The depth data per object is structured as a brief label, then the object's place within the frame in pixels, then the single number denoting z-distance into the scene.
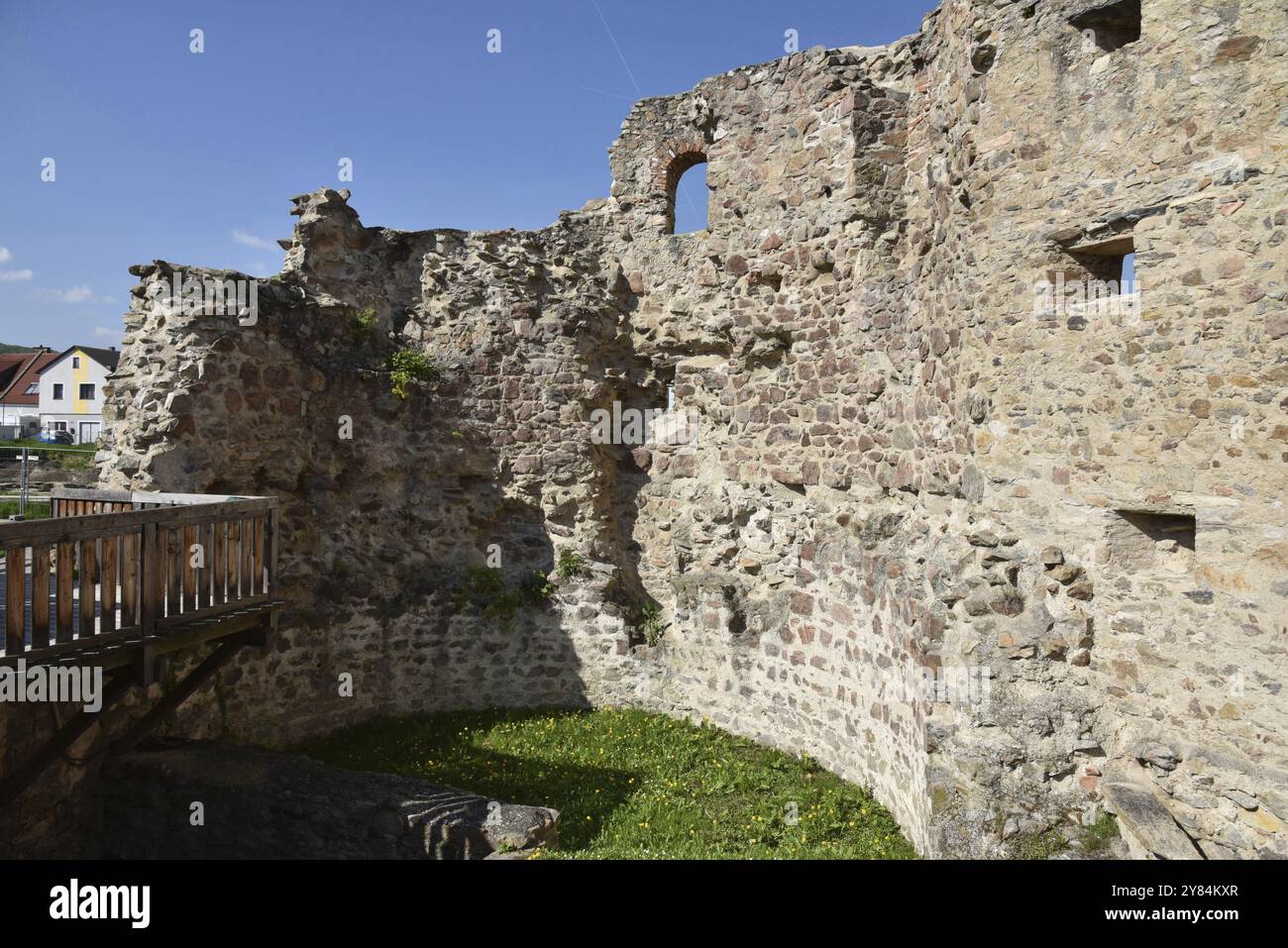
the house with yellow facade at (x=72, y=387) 42.72
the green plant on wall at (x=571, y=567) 10.79
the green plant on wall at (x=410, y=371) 10.80
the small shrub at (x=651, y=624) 10.70
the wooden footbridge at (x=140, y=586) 5.66
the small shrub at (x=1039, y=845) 5.78
